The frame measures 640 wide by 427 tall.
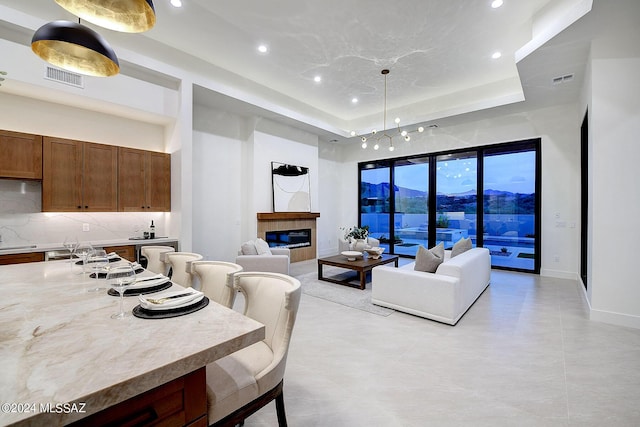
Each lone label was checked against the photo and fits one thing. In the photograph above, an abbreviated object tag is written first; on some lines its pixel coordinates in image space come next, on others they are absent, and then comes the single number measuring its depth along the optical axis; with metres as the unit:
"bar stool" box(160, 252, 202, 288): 2.30
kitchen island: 0.70
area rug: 3.74
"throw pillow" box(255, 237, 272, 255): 4.71
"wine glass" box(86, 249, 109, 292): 1.88
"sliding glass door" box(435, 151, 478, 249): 6.43
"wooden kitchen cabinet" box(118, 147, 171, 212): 4.19
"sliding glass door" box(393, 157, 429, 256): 7.22
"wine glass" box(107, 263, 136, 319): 1.22
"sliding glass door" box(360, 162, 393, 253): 7.98
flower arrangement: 5.47
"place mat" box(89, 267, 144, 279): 1.90
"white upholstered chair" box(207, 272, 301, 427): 1.21
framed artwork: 6.41
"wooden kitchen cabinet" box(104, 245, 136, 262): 3.81
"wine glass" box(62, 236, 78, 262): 2.37
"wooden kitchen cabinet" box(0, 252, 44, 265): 3.17
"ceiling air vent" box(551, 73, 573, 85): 4.12
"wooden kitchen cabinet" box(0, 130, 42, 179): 3.29
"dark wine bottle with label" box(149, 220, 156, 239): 4.48
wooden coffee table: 4.50
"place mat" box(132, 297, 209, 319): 1.20
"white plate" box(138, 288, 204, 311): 1.23
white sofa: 3.18
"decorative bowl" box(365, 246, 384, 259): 5.09
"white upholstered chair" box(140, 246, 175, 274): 2.65
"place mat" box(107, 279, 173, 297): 1.55
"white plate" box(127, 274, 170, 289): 1.59
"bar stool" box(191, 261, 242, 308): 1.80
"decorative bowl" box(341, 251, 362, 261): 4.95
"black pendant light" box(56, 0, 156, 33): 1.54
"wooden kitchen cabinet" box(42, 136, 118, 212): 3.57
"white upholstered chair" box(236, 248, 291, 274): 4.40
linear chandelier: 6.71
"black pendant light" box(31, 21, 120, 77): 1.67
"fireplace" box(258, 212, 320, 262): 6.19
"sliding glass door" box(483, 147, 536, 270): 5.71
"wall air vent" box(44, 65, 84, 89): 3.44
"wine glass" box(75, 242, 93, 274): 2.03
